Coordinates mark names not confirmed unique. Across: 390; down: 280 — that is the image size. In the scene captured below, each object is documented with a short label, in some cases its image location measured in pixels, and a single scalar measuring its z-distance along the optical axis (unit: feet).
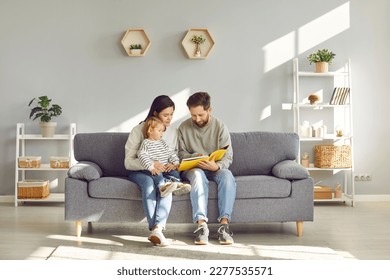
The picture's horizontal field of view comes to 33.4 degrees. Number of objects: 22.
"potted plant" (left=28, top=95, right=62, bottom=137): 21.01
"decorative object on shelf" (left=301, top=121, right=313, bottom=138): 21.62
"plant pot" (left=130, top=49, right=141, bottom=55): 21.49
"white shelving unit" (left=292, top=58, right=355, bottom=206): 21.88
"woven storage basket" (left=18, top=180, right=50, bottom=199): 20.92
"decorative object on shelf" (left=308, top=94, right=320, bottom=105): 21.40
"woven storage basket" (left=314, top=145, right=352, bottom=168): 21.22
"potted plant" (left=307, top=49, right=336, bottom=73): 21.27
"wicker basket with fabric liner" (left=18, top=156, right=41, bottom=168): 21.02
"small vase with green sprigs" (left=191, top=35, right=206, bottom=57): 21.53
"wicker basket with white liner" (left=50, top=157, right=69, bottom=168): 21.01
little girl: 15.25
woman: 14.65
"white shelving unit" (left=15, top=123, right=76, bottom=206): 21.04
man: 14.88
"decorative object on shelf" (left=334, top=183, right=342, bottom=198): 21.42
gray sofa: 15.31
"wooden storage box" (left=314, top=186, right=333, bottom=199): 21.27
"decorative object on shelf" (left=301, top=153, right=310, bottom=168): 21.53
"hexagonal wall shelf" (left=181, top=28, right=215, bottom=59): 21.63
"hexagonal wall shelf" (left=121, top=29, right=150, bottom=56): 21.63
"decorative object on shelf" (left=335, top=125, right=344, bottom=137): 21.56
